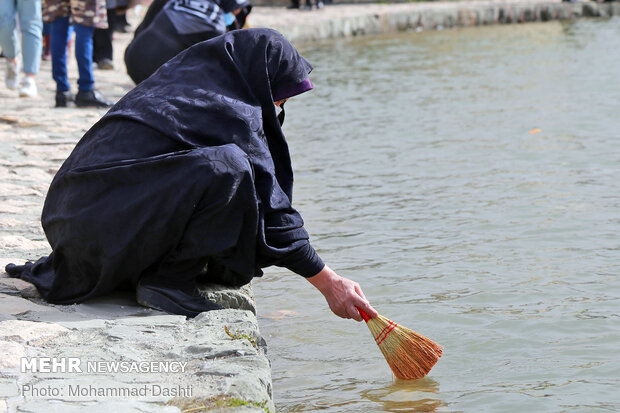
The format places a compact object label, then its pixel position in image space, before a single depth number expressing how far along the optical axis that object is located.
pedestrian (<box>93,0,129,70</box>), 10.52
